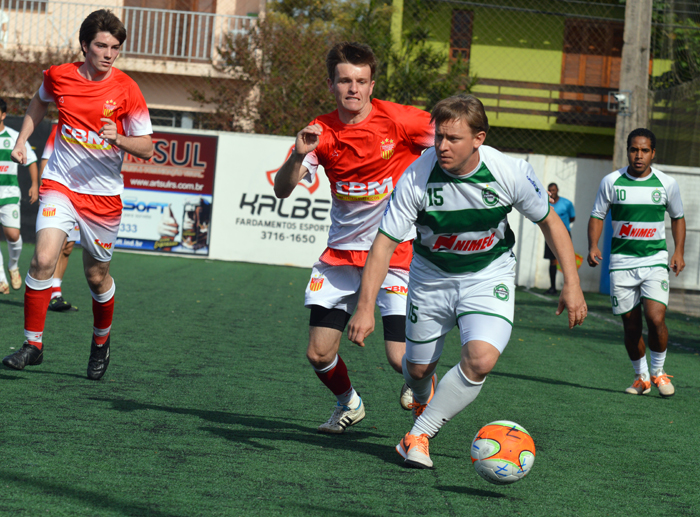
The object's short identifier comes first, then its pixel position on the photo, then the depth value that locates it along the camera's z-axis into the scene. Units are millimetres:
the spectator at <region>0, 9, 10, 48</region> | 42062
